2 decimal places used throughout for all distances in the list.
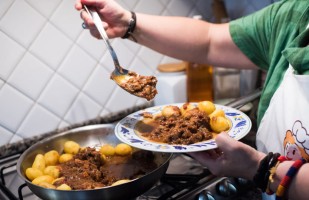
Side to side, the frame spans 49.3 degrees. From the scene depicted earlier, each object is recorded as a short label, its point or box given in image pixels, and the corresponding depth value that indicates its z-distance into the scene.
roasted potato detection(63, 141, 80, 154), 0.88
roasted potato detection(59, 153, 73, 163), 0.84
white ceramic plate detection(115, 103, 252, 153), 0.65
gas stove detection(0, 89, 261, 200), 0.75
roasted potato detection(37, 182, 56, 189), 0.68
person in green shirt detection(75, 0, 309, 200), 0.61
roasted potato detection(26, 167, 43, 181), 0.76
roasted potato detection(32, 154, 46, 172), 0.80
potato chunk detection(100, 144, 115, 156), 0.87
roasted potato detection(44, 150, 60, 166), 0.83
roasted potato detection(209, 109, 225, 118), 0.79
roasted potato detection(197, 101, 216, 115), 0.83
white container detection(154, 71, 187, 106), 1.21
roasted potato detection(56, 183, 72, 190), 0.67
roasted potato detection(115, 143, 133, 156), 0.87
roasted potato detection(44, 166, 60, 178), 0.77
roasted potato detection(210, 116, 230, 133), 0.75
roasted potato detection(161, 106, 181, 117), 0.83
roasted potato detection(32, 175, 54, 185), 0.71
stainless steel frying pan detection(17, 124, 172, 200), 0.64
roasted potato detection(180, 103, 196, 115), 0.86
